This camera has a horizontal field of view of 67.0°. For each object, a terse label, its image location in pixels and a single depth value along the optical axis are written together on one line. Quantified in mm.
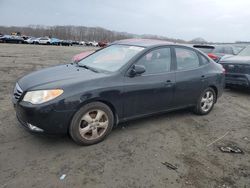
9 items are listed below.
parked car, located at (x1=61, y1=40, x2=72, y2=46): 44348
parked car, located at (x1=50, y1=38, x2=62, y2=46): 42375
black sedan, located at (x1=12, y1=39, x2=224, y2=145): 2640
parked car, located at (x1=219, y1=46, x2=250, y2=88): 5718
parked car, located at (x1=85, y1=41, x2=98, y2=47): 53134
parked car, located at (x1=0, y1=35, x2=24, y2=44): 35199
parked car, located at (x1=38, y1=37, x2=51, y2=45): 41232
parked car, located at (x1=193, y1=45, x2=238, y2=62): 7926
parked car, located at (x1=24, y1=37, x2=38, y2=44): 38558
